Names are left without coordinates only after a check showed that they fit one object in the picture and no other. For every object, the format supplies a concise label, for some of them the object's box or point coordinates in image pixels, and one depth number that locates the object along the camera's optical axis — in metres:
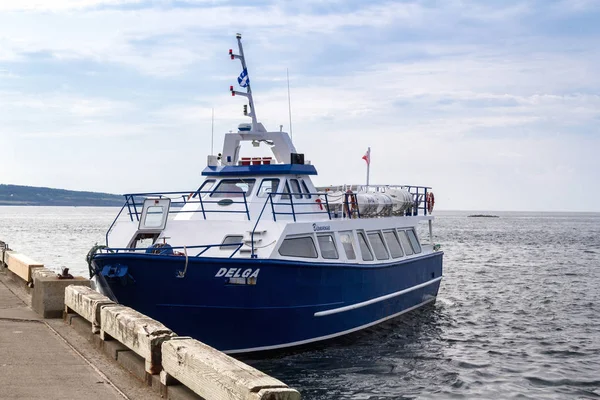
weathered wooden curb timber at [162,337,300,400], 6.07
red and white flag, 26.53
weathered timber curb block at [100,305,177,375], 8.23
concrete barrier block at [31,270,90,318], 12.45
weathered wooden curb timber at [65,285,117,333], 10.46
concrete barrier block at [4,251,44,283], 15.50
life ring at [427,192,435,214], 25.14
